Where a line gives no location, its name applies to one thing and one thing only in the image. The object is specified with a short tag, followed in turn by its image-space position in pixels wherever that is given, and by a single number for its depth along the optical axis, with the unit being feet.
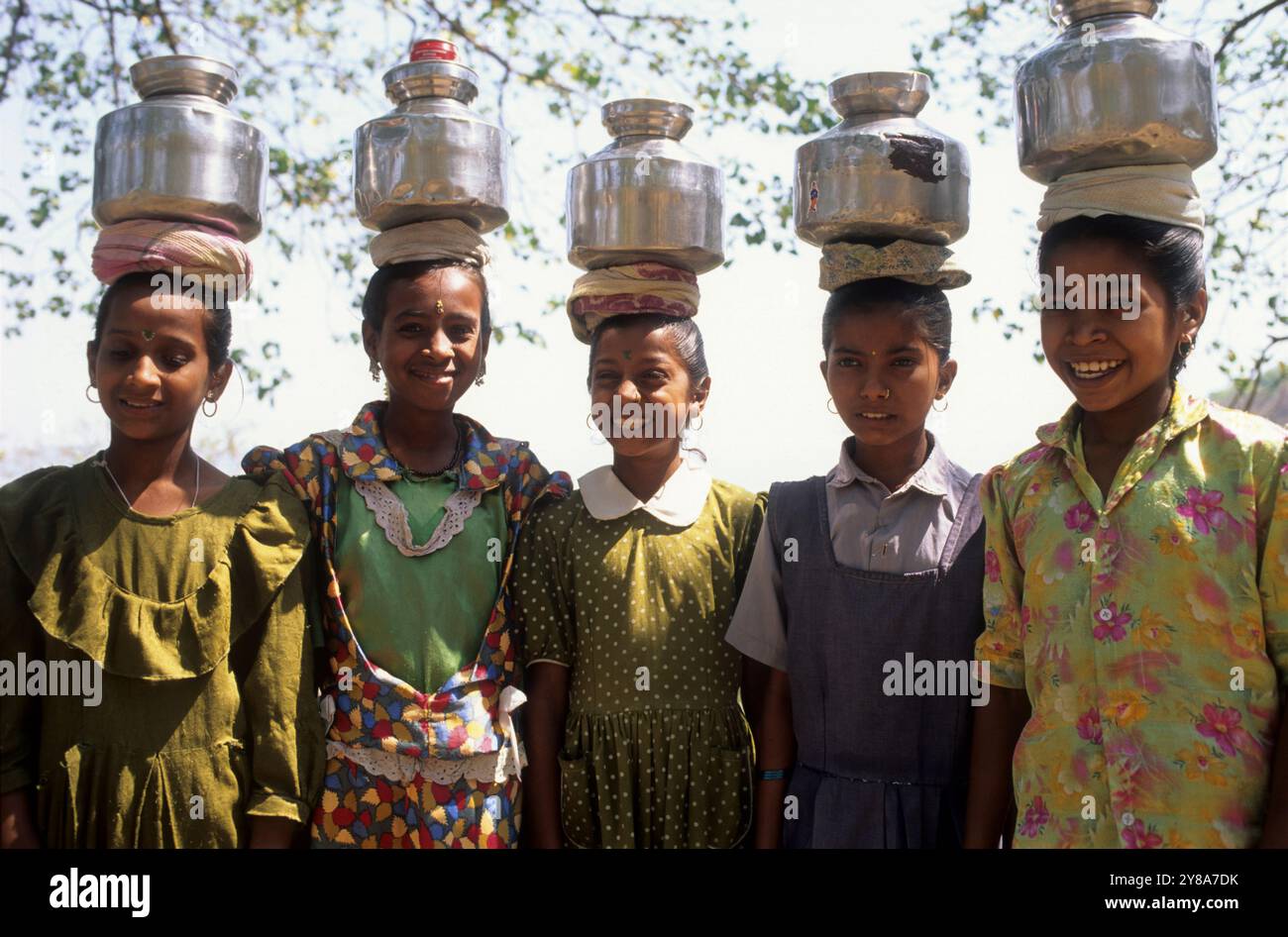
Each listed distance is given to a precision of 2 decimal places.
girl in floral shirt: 7.72
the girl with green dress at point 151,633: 8.91
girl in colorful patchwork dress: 9.49
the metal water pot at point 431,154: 10.20
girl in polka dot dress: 9.86
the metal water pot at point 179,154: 9.67
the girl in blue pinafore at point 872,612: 9.35
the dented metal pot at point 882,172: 9.68
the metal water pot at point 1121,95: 8.50
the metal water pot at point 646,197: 10.46
